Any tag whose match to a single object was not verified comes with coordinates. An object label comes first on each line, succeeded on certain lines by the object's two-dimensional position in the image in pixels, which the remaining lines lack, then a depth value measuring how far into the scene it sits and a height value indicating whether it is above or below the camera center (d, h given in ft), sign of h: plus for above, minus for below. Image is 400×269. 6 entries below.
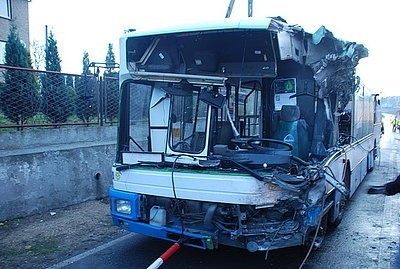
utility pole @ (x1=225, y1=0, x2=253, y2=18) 39.40 +11.68
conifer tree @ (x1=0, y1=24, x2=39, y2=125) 25.38 +1.53
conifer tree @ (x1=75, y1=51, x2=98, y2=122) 28.78 +1.05
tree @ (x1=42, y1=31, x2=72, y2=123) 27.50 +1.42
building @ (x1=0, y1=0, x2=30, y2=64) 69.97 +19.98
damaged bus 12.98 -0.76
